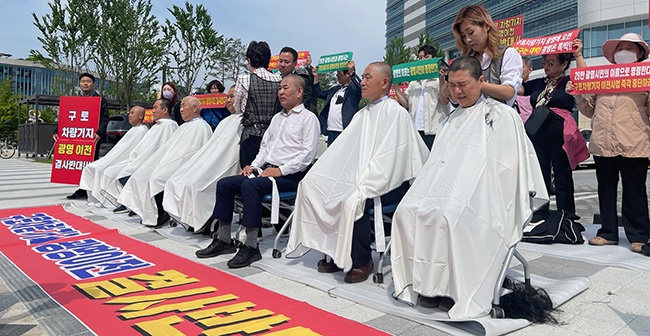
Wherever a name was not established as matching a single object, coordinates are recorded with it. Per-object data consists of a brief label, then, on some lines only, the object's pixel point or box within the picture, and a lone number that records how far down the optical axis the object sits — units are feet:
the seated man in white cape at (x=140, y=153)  20.31
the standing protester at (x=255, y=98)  15.64
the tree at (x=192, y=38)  72.64
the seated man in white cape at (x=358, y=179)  10.99
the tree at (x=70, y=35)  69.21
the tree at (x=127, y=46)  68.49
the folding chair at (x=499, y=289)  8.55
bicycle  77.23
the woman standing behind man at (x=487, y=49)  10.45
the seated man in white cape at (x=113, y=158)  22.09
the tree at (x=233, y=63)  159.02
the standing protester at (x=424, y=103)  19.38
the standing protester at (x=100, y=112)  24.60
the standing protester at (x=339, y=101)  18.81
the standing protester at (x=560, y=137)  15.54
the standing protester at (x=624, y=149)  13.61
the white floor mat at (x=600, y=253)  12.16
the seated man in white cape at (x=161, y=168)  17.65
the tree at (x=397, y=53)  109.75
